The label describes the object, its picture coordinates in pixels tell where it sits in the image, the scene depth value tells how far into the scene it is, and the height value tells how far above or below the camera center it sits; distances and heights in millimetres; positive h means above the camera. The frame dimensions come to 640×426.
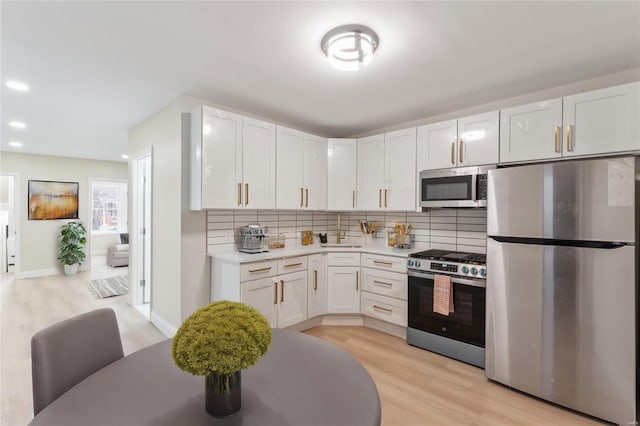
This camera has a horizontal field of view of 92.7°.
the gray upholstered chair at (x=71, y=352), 1049 -538
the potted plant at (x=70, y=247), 6133 -704
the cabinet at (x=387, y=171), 3396 +502
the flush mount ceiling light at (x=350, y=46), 1870 +1069
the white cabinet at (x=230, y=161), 2820 +517
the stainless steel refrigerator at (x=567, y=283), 1951 -477
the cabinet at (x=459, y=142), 2793 +707
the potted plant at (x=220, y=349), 812 -373
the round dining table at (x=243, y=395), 839 -566
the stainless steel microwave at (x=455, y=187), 2816 +266
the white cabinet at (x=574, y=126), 2152 +691
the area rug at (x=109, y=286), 4945 -1297
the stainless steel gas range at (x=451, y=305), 2666 -847
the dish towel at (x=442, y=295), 2791 -748
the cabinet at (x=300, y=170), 3447 +516
